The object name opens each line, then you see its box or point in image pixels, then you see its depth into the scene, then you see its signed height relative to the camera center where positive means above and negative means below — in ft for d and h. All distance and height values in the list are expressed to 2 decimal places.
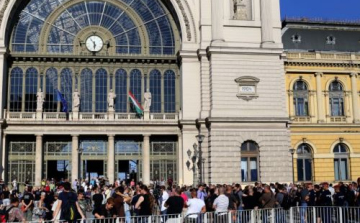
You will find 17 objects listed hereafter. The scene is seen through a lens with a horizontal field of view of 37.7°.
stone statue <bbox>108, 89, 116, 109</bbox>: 150.71 +19.27
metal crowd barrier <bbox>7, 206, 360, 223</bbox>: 54.80 -5.71
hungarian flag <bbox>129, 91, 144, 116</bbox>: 150.10 +17.48
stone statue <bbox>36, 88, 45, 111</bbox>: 147.37 +18.80
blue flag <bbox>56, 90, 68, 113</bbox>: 147.23 +18.82
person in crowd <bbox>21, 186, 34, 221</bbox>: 74.00 -5.06
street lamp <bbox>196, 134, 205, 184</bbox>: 126.93 +1.05
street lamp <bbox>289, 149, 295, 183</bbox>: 150.26 +3.11
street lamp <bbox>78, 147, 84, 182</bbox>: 147.51 -0.30
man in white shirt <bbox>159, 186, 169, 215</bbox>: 75.15 -4.11
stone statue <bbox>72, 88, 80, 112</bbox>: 148.75 +18.53
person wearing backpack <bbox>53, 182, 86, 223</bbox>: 52.95 -3.84
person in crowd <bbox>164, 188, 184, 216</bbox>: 58.85 -4.20
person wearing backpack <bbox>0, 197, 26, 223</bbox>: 54.03 -4.64
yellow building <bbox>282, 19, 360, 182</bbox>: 162.50 +16.82
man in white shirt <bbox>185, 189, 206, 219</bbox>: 60.64 -4.49
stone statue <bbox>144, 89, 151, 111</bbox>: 152.51 +19.32
